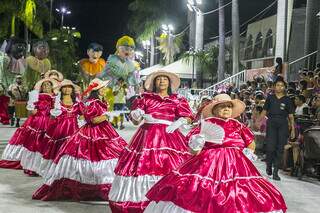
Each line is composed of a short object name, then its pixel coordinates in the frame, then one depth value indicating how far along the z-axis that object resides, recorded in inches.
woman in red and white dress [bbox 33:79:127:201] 299.6
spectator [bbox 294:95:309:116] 462.6
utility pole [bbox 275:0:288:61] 740.2
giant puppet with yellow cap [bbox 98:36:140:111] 518.3
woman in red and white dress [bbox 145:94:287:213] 188.1
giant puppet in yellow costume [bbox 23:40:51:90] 696.4
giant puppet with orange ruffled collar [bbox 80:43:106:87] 546.3
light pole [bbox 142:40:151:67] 1863.9
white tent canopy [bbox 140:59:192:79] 1380.4
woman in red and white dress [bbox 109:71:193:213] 251.9
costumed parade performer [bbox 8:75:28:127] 858.8
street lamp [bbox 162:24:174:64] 1589.2
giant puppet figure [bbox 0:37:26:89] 840.9
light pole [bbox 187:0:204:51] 1378.0
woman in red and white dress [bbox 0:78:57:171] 402.0
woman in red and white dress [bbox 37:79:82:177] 359.6
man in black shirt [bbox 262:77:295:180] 413.7
